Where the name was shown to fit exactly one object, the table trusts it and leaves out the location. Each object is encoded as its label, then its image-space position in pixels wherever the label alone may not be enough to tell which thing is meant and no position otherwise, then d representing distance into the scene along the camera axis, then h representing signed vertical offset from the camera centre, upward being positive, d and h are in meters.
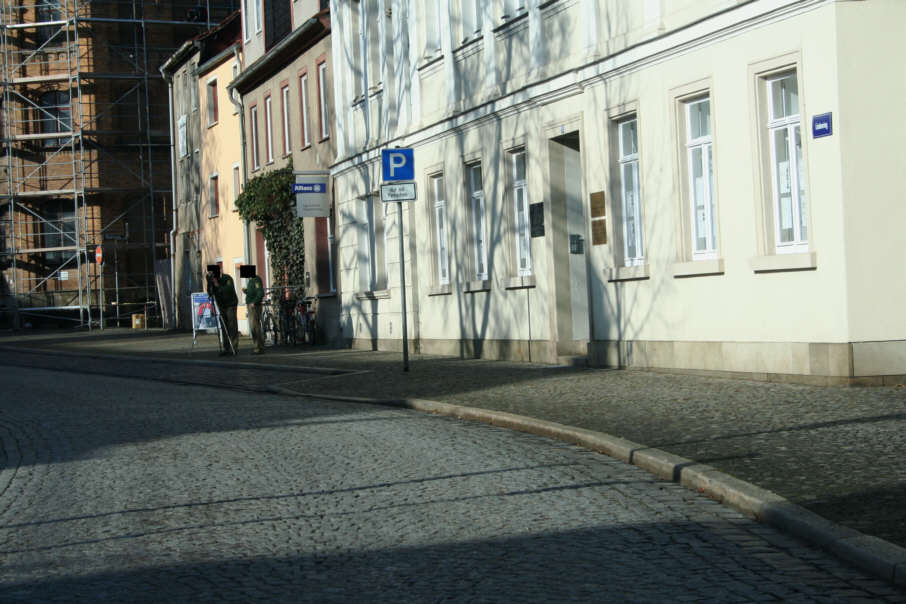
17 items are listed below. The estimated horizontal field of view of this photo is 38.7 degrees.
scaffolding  51.88 +6.65
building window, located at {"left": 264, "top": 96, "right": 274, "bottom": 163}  35.47 +4.92
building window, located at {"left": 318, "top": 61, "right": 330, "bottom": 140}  30.55 +4.97
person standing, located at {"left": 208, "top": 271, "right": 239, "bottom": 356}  27.31 +0.16
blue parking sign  17.89 +1.92
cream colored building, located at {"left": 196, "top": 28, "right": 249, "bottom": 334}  40.28 +4.68
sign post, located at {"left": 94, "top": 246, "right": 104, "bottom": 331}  45.19 +1.77
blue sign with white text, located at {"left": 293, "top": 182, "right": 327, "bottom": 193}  27.53 +2.54
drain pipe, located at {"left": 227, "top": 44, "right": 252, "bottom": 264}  38.03 +4.89
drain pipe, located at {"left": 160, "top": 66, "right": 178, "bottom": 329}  47.00 +3.02
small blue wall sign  12.80 +1.56
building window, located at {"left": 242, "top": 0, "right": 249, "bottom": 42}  37.95 +8.47
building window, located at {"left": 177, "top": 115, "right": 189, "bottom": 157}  47.03 +6.39
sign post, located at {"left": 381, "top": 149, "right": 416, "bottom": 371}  17.91 +1.76
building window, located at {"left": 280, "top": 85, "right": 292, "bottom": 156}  33.81 +5.00
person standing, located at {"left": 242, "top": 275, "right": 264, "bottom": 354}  27.33 +0.09
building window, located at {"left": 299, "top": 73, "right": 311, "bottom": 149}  32.22 +5.11
